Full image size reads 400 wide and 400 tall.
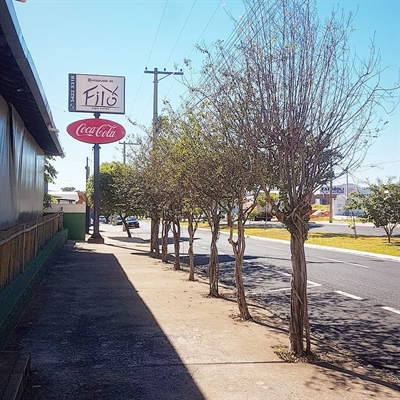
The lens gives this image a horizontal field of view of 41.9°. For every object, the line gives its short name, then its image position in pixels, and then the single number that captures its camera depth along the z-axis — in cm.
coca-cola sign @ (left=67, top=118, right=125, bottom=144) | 2723
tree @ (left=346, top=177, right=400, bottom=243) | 2919
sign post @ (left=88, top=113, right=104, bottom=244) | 2766
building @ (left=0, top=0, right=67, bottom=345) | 641
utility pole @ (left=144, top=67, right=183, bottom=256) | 1685
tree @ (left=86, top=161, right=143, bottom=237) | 2011
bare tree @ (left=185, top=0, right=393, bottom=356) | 625
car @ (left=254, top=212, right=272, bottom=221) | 6457
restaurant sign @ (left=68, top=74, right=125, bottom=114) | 2794
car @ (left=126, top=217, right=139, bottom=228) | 5391
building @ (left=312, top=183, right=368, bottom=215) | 8508
